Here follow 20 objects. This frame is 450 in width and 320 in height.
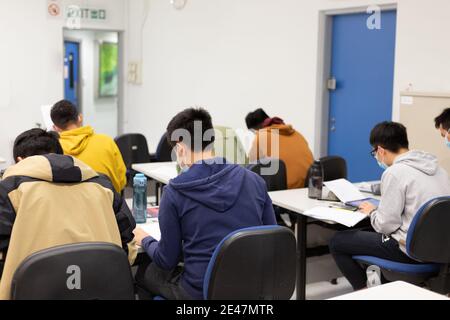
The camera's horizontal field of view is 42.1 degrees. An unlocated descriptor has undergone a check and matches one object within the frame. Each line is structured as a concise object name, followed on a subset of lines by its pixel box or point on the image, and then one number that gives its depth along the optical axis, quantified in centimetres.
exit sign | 812
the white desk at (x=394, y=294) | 200
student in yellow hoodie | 406
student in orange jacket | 449
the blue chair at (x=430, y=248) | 295
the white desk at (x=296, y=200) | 362
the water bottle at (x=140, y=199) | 313
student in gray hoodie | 313
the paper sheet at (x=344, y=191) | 374
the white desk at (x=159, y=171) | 457
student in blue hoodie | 242
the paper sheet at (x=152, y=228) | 286
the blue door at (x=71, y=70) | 979
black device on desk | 409
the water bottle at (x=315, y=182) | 393
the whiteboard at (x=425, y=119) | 441
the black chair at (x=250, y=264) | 227
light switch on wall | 874
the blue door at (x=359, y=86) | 536
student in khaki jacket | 220
